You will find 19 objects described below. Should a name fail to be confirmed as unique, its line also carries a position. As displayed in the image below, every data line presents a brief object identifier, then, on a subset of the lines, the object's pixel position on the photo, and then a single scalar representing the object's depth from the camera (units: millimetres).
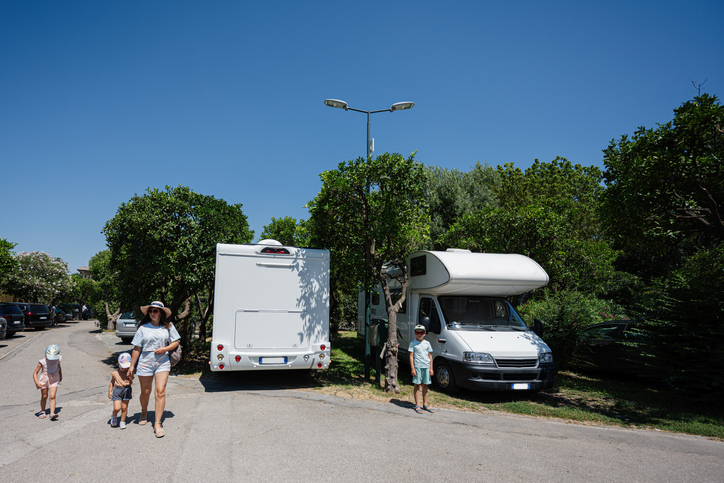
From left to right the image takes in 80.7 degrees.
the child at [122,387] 5621
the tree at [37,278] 39253
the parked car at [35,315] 25562
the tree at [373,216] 8898
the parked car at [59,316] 35344
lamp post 12234
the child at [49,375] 6117
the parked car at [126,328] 18219
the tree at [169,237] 9969
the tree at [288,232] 16933
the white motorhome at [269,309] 8062
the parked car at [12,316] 20391
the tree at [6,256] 27034
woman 5559
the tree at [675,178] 8125
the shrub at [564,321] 10961
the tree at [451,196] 23062
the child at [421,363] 7152
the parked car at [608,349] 9733
